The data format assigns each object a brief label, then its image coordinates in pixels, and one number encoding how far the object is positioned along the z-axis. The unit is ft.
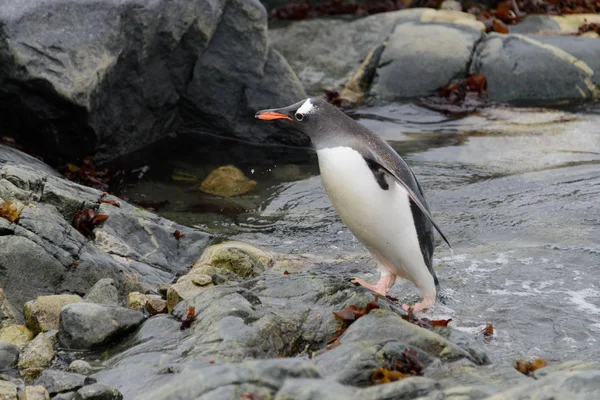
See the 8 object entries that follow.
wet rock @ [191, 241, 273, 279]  44.06
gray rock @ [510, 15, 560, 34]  86.79
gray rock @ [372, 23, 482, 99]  78.54
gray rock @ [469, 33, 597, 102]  77.46
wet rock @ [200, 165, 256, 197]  60.03
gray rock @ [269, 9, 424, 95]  84.23
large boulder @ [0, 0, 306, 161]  54.65
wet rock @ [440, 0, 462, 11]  92.68
